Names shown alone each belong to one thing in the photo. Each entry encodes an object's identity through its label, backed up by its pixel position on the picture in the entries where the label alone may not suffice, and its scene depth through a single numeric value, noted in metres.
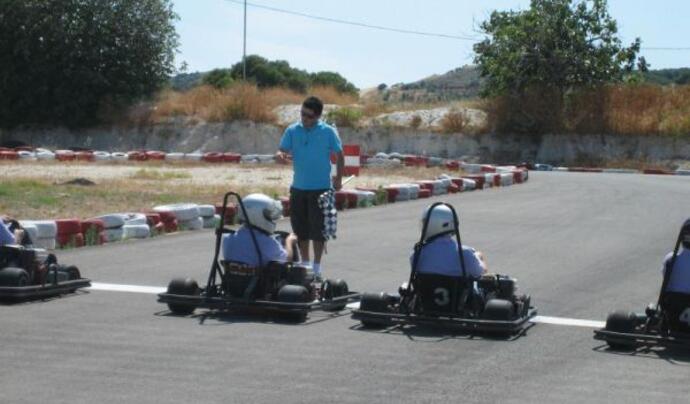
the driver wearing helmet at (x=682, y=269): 7.92
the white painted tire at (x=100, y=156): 37.12
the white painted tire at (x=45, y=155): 36.22
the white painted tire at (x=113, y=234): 14.46
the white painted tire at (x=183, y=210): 16.05
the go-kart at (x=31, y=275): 9.15
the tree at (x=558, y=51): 43.09
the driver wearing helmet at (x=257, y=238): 8.95
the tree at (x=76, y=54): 45.88
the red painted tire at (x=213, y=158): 37.09
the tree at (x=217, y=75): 74.88
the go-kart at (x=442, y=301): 8.38
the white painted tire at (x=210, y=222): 16.69
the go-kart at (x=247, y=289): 8.77
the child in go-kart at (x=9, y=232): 9.38
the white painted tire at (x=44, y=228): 13.35
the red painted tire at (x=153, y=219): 15.51
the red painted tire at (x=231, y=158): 37.19
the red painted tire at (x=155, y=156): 38.12
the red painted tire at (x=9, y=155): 35.85
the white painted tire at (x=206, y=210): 16.58
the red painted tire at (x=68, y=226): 13.71
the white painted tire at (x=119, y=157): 37.66
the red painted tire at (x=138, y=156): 38.00
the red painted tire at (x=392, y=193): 22.17
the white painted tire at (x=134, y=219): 14.99
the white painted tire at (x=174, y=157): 37.62
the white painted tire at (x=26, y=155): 35.97
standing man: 10.59
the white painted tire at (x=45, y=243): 13.38
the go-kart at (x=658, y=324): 7.81
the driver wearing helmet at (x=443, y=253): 8.49
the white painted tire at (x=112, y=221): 14.45
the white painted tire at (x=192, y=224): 16.11
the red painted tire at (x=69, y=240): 13.73
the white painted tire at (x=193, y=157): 37.88
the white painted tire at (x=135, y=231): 14.79
